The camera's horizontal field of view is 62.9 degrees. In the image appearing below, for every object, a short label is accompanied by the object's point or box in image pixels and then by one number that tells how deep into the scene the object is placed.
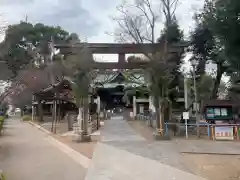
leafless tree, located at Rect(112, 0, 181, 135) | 11.35
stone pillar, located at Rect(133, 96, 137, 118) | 24.72
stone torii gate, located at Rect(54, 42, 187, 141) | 12.99
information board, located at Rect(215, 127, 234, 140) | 10.34
